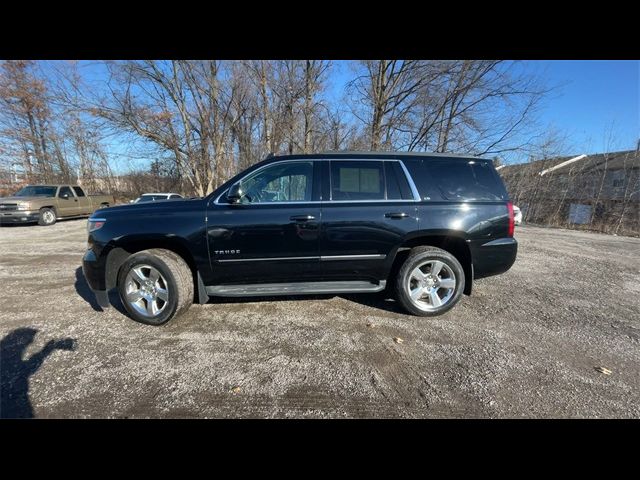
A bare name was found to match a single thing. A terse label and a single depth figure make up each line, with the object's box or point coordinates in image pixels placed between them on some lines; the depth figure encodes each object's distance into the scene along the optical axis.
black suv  2.99
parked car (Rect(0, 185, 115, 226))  9.85
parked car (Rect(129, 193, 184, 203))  12.94
